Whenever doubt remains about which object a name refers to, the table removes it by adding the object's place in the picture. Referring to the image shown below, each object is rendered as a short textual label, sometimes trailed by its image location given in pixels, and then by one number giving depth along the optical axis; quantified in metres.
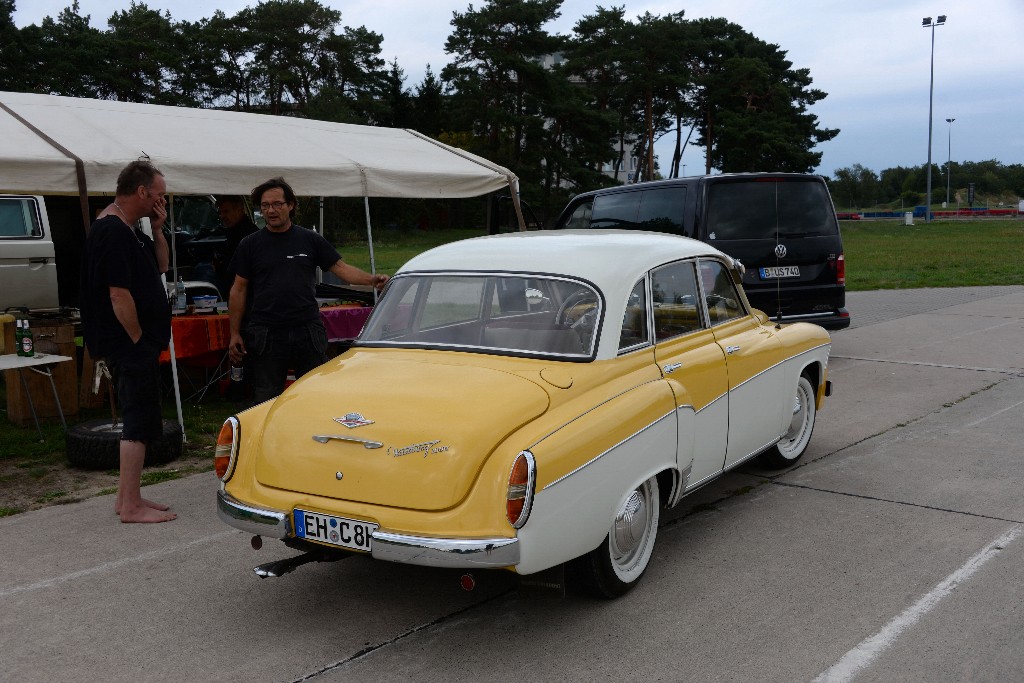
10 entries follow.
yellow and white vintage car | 3.56
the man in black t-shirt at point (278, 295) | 5.86
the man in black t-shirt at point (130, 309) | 5.10
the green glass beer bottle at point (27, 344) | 6.96
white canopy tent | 6.89
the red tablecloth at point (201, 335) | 8.47
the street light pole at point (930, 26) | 59.62
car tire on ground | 6.62
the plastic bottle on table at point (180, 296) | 9.51
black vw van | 9.62
